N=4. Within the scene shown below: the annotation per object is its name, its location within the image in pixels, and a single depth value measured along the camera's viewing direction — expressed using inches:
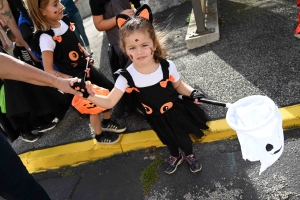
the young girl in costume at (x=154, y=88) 77.7
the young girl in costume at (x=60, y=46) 93.9
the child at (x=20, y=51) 129.0
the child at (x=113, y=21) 100.7
